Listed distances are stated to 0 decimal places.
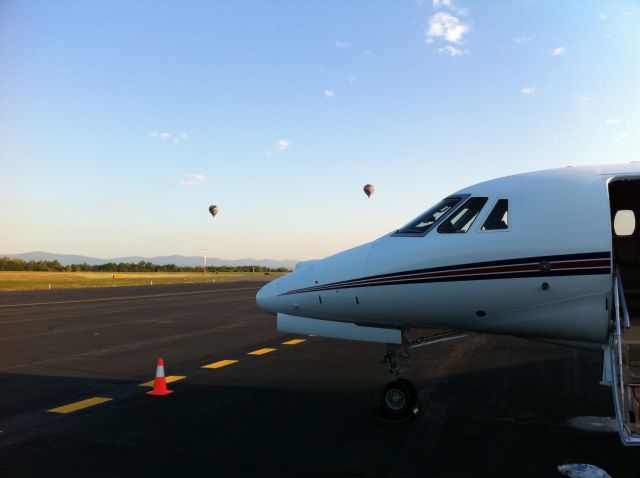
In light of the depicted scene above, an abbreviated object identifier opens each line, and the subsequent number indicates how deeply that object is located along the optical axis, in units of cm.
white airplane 595
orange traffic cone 873
